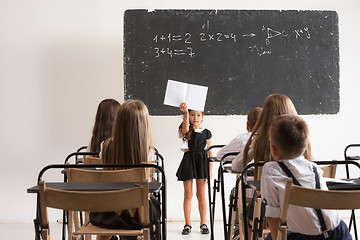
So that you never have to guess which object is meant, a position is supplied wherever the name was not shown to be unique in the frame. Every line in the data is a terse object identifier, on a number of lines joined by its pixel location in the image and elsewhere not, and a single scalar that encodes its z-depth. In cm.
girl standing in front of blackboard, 426
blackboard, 477
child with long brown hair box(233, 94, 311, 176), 265
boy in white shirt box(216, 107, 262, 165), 340
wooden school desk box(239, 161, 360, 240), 203
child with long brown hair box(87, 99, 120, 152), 347
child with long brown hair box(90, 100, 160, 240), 255
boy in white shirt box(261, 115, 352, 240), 185
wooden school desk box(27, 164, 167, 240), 202
